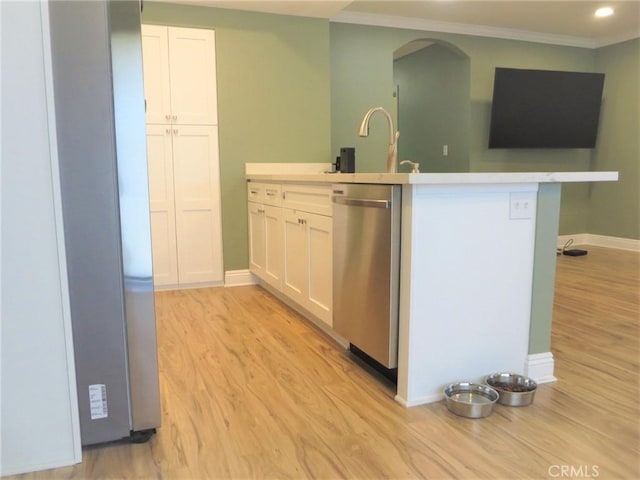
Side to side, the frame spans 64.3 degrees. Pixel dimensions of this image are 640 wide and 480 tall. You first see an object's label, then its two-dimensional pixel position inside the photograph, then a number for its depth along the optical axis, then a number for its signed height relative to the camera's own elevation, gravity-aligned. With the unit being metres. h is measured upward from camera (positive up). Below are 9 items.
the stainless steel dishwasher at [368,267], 2.07 -0.44
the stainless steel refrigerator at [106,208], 1.56 -0.13
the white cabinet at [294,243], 2.74 -0.49
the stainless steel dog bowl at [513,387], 2.06 -0.91
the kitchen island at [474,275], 2.01 -0.44
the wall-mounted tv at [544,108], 5.43 +0.65
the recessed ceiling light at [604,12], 4.91 +1.52
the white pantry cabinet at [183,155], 3.94 +0.09
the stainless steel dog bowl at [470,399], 1.96 -0.92
